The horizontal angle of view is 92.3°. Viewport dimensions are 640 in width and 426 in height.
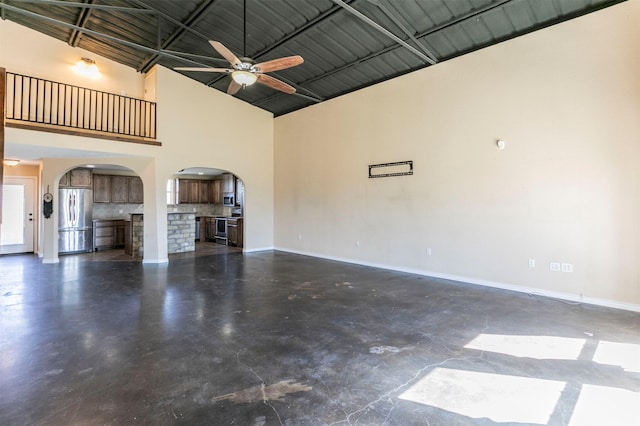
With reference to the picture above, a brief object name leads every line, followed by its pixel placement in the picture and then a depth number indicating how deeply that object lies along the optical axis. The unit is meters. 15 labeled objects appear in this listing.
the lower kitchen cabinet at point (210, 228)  11.34
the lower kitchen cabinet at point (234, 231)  9.95
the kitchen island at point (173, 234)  8.20
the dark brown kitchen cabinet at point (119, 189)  9.45
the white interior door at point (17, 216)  8.34
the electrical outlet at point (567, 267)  4.51
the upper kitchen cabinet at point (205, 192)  11.63
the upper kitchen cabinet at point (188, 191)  11.12
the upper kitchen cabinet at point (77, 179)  8.43
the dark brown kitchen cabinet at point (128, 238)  8.35
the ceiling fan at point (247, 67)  4.11
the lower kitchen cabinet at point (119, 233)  9.48
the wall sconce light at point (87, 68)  7.11
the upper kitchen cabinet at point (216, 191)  11.67
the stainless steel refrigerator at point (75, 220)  8.27
